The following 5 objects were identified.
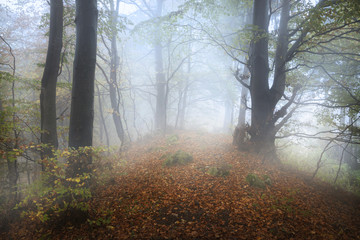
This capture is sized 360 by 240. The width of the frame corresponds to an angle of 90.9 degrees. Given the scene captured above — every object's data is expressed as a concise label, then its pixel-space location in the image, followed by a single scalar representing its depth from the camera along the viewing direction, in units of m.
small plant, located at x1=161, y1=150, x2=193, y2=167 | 6.78
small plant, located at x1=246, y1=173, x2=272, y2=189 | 5.23
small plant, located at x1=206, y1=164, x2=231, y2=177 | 5.74
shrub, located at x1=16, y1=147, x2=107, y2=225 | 4.07
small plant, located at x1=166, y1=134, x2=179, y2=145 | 10.80
